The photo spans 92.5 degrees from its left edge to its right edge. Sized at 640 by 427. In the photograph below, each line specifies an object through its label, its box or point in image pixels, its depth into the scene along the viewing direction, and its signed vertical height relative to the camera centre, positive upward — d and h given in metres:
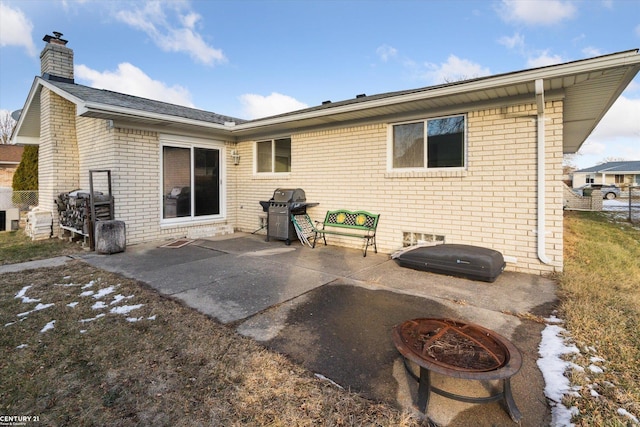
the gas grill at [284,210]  7.16 -0.11
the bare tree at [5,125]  31.43 +8.52
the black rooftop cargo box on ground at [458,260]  4.38 -0.85
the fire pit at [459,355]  1.76 -0.95
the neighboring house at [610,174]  38.59 +4.07
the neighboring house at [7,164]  20.11 +2.81
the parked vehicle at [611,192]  30.47 +1.23
